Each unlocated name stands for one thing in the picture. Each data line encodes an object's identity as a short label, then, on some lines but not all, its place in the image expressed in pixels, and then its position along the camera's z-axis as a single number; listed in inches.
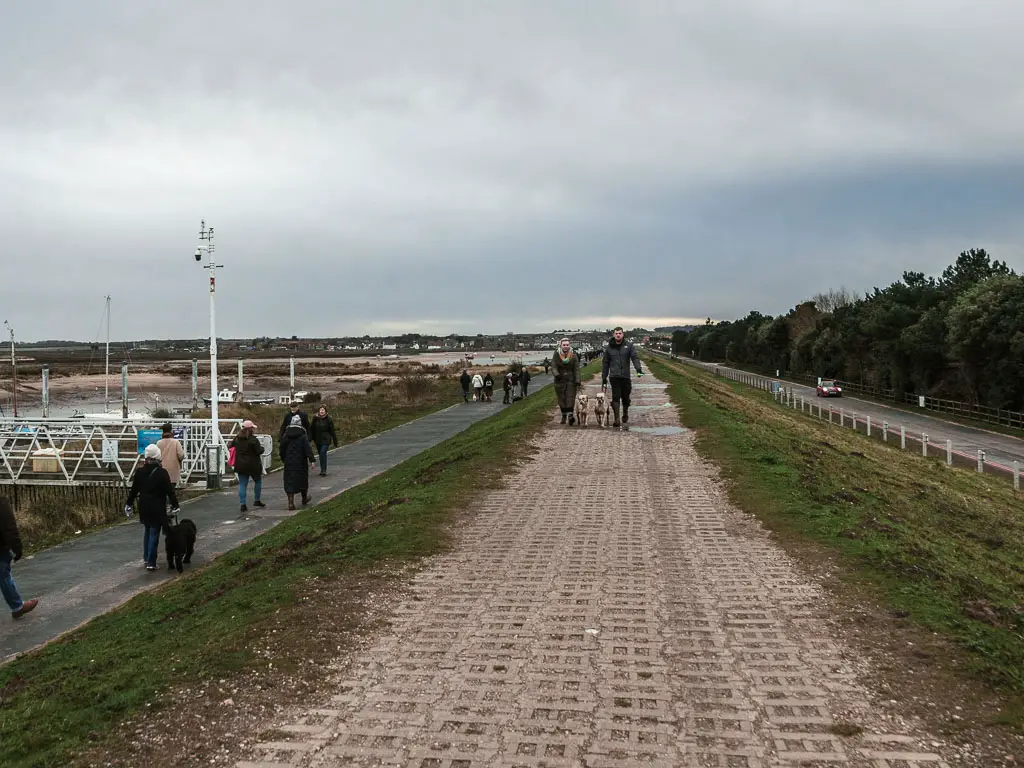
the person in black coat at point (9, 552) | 292.0
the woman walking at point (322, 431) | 614.5
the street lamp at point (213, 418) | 597.9
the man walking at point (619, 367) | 579.2
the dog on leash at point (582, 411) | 666.8
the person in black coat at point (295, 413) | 560.6
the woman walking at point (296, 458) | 483.5
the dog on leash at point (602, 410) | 654.5
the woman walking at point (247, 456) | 494.0
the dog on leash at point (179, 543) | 363.3
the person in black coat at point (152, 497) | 354.3
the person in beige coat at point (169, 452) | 448.5
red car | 2078.0
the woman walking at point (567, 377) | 635.3
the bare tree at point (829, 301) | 4306.1
